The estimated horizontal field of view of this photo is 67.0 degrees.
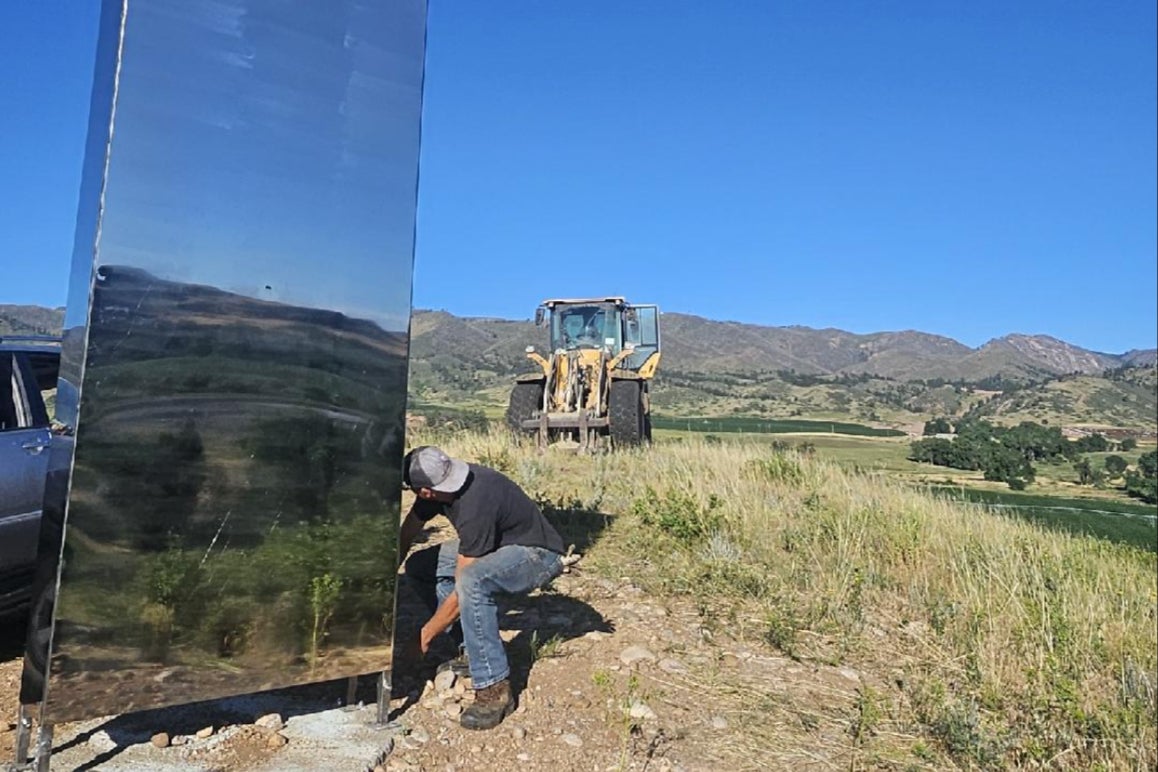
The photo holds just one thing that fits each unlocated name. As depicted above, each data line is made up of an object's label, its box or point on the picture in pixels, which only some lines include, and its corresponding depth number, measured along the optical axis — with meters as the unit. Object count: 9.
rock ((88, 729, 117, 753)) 3.30
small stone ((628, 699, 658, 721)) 4.09
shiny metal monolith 2.88
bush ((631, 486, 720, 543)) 7.26
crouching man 3.85
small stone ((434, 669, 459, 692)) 4.18
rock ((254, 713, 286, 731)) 3.61
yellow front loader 14.78
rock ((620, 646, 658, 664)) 4.79
